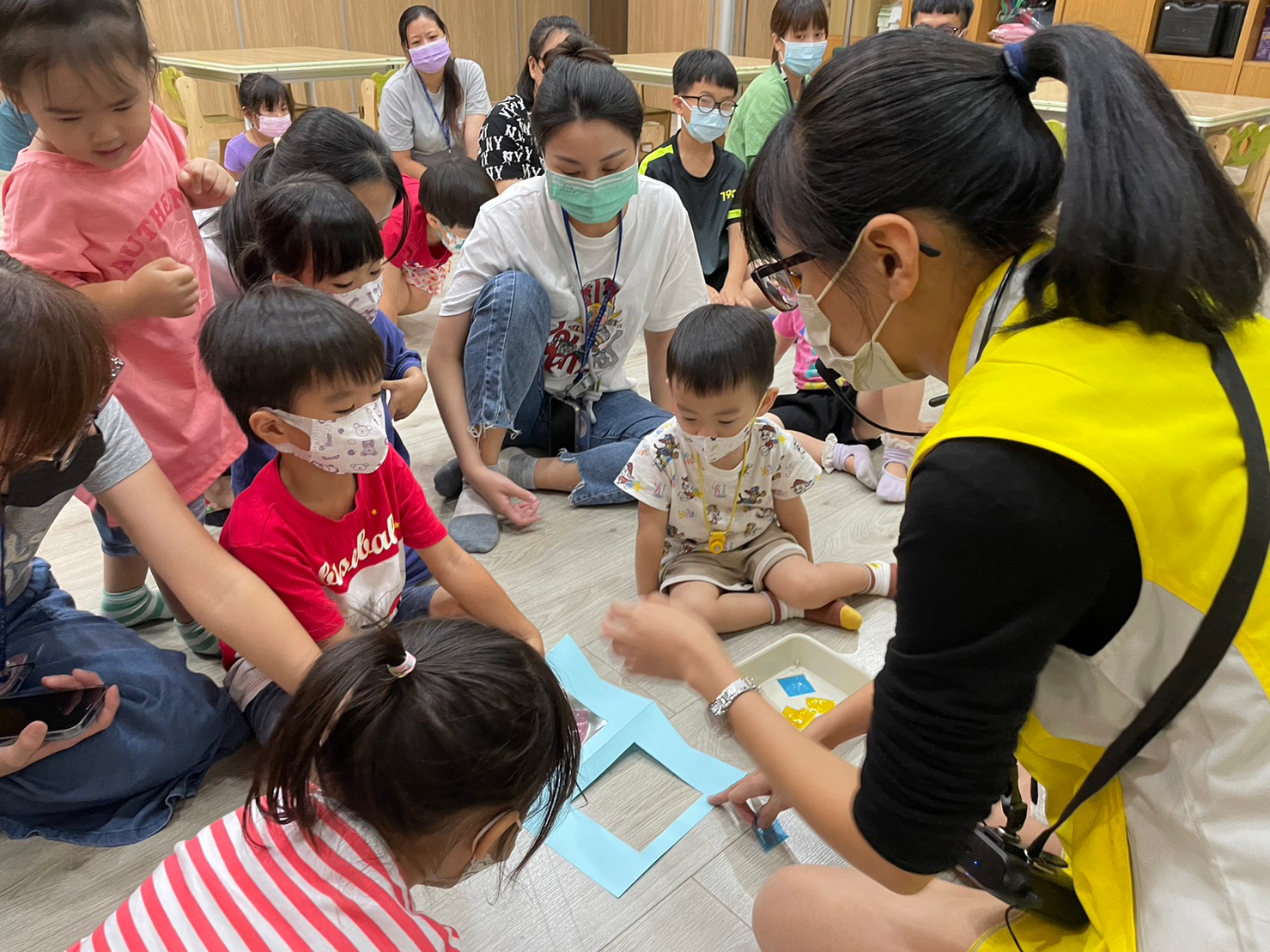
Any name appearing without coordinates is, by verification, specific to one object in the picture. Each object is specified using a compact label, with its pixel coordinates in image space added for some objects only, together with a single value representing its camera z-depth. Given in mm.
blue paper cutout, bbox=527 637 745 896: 1196
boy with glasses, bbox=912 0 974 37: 3531
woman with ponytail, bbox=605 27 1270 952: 596
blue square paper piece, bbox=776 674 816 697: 1500
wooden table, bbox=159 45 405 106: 3814
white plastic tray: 1479
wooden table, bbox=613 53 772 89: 4238
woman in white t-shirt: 1847
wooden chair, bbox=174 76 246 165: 3930
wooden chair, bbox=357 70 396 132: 4066
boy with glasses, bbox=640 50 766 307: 2805
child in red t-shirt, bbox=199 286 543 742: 1227
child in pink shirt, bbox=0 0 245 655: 1259
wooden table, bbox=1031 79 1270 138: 3201
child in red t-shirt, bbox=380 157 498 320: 2584
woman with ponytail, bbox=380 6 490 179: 3936
